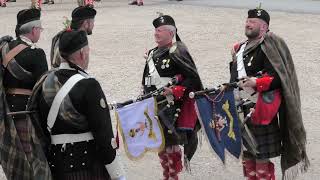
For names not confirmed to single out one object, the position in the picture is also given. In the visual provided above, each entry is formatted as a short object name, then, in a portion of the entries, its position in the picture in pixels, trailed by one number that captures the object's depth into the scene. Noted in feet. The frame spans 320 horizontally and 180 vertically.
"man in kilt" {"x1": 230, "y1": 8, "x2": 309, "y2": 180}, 31.62
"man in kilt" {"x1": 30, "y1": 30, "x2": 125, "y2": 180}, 22.82
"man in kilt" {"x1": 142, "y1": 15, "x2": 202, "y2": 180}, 34.10
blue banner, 32.09
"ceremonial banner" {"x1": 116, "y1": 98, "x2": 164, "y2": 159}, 32.64
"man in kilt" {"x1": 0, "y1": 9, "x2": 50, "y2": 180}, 30.13
